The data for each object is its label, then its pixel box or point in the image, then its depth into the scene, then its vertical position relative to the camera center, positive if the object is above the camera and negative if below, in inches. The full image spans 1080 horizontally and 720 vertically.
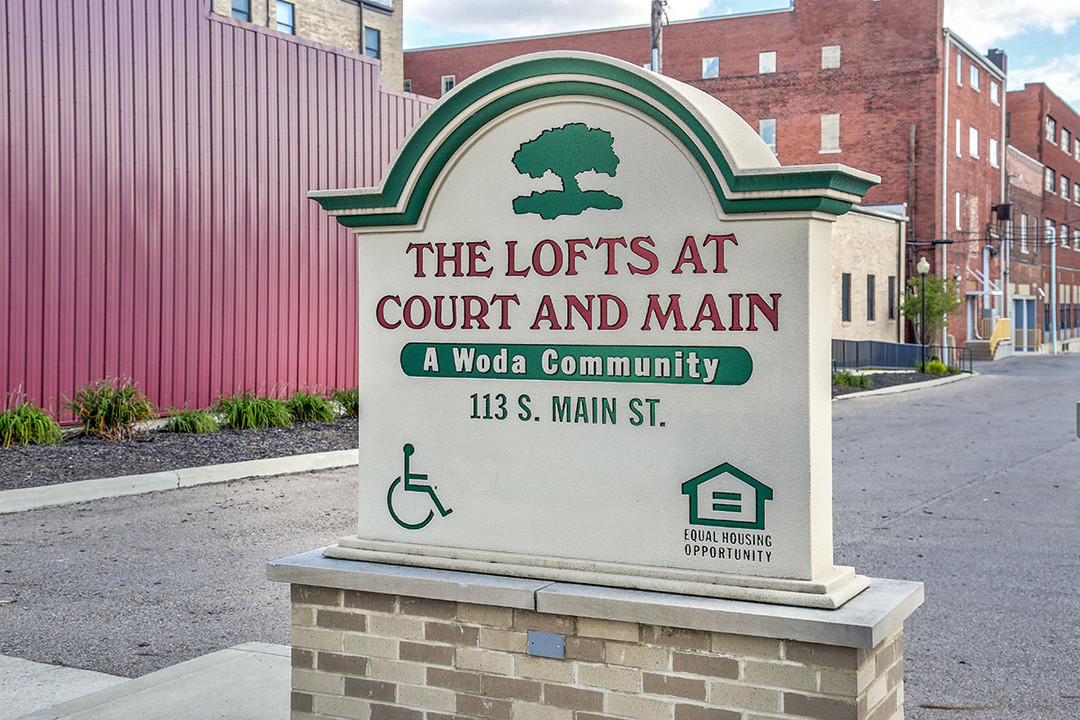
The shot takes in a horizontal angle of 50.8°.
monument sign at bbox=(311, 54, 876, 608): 146.6 -1.5
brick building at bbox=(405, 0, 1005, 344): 1840.6 +394.9
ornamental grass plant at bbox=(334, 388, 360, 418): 698.8 -42.3
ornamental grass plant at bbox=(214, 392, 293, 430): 625.3 -44.5
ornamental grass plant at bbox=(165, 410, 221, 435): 594.9 -47.7
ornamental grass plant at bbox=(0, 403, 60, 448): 523.8 -43.5
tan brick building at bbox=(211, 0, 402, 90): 1712.6 +499.4
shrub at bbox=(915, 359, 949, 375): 1425.9 -48.3
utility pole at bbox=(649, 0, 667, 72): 971.3 +288.4
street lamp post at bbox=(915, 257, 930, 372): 1411.2 +76.5
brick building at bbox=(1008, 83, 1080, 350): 2346.2 +260.7
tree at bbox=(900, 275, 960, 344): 1598.2 +40.1
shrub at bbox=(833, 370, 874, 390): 1136.8 -50.5
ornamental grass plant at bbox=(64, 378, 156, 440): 564.4 -39.0
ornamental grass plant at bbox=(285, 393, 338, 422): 664.4 -44.9
